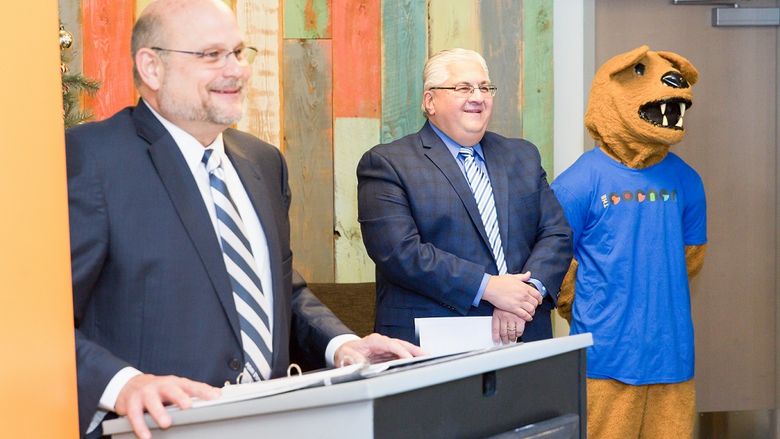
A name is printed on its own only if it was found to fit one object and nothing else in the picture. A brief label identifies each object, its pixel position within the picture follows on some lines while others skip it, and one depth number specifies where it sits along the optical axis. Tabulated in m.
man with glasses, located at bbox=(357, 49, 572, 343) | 3.17
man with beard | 1.84
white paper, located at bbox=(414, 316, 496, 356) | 3.11
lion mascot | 3.72
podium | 1.33
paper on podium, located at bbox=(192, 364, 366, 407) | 1.38
